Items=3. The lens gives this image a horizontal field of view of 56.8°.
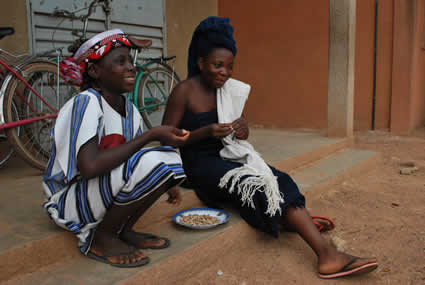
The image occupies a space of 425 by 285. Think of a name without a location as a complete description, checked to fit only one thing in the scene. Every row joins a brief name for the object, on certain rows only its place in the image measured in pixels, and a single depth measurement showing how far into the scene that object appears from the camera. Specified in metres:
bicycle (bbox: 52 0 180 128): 3.98
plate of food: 2.26
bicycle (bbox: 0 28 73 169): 2.91
